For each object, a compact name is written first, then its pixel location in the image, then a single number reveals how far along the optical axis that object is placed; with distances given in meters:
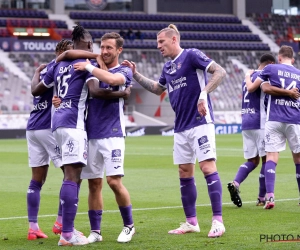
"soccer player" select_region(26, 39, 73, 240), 8.43
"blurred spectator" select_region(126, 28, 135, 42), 47.84
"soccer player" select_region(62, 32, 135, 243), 7.80
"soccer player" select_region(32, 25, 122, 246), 7.60
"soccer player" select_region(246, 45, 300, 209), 10.54
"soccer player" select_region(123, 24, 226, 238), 8.16
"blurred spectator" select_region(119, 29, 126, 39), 47.38
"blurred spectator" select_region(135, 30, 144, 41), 48.44
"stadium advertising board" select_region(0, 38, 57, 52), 42.69
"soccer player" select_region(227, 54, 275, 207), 11.26
